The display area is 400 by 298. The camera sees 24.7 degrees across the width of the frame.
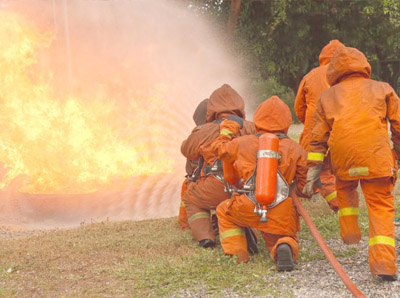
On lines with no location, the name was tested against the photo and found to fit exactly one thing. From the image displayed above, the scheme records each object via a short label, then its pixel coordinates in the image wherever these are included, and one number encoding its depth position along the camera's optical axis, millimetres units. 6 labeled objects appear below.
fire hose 6074
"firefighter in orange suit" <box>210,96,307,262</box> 7528
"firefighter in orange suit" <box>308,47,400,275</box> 6854
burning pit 15799
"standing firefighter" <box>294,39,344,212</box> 10464
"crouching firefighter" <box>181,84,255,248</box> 8958
